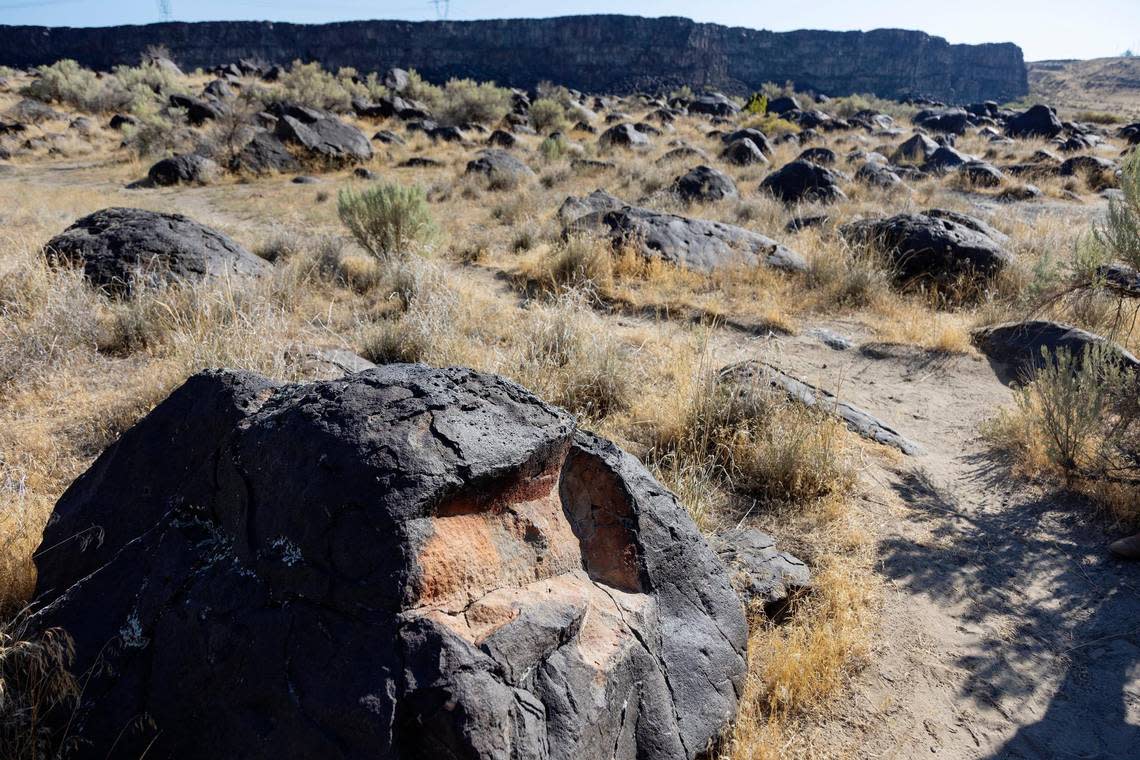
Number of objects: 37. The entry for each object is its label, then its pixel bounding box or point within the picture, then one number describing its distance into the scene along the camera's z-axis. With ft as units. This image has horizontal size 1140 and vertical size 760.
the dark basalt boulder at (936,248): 23.67
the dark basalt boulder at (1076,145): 63.16
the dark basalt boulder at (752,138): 58.22
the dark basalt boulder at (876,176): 42.63
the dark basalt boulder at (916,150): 55.57
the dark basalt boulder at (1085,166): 47.88
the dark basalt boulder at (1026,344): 16.74
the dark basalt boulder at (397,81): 103.14
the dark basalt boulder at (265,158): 46.29
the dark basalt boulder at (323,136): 50.21
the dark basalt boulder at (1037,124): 76.07
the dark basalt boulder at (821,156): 52.74
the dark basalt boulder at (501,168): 42.65
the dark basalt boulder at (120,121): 67.15
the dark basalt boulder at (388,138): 59.98
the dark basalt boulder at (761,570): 8.80
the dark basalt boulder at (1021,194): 42.29
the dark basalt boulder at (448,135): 62.85
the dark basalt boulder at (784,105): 106.83
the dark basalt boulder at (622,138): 61.62
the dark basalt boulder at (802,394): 13.09
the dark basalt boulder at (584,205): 30.89
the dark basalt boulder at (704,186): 37.22
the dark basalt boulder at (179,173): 43.21
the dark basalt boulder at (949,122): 82.48
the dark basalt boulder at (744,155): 52.90
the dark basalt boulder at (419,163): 50.78
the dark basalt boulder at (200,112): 61.72
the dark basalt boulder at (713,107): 101.71
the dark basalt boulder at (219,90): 81.41
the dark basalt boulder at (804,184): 37.11
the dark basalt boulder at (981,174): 45.87
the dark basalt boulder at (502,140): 61.82
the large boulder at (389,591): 4.66
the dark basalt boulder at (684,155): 51.61
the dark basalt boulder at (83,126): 64.90
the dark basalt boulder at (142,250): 18.19
